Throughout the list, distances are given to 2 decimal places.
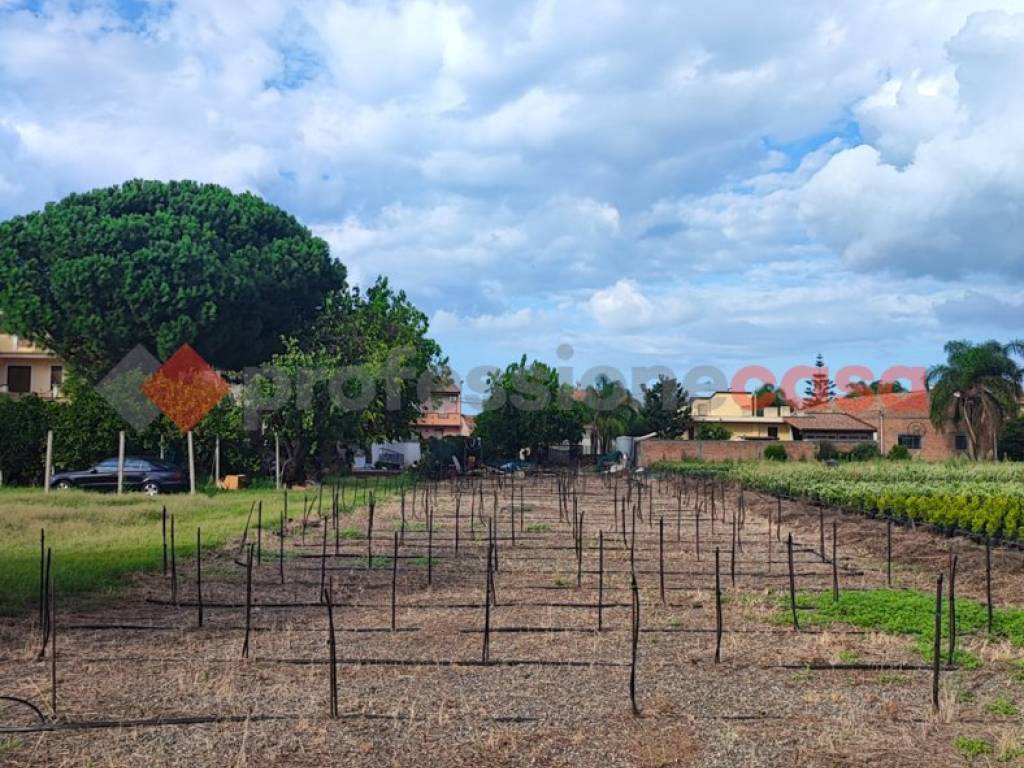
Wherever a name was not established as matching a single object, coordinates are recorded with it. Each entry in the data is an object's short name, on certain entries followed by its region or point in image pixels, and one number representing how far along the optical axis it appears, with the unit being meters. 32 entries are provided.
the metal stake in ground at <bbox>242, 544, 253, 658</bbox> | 6.74
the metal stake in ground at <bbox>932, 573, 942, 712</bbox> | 5.64
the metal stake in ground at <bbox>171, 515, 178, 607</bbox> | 8.73
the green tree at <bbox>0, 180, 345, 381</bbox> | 26.53
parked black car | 22.33
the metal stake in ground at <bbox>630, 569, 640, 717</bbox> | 5.56
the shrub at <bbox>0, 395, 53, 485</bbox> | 23.36
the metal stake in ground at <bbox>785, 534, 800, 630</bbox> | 7.87
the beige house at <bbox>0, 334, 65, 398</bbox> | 36.41
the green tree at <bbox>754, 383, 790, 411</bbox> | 59.49
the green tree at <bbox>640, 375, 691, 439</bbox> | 46.28
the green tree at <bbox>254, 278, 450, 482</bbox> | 24.62
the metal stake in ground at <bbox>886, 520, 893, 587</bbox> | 10.30
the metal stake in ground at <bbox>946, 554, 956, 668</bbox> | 6.45
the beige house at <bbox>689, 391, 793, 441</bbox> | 51.81
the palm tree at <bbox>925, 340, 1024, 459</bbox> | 36.72
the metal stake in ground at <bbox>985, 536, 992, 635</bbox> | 7.86
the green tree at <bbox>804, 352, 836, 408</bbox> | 79.19
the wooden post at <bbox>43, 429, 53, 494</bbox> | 20.59
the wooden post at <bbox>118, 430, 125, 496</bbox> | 20.59
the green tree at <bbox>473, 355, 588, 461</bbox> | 39.06
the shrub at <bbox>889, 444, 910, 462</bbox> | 37.66
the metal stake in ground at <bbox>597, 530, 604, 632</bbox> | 7.72
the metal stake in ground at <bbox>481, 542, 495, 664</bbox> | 6.67
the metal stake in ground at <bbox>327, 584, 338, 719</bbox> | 5.41
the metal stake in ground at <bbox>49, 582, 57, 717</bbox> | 5.53
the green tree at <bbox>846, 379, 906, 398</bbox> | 70.00
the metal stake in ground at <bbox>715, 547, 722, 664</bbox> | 6.62
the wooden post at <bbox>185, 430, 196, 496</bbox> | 21.05
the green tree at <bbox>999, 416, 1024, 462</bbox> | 37.91
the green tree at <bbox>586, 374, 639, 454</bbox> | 44.31
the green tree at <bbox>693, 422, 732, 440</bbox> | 44.59
